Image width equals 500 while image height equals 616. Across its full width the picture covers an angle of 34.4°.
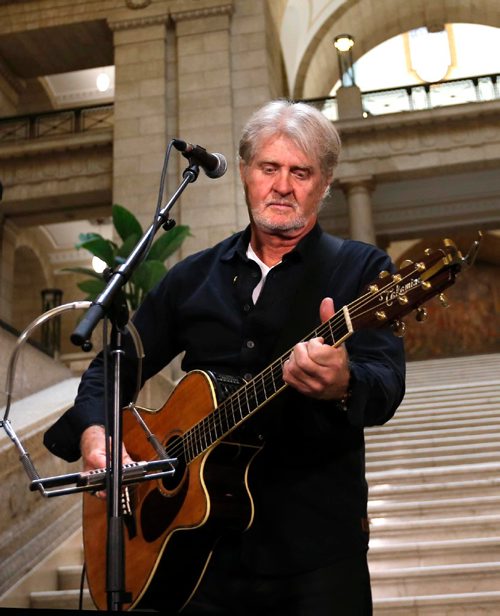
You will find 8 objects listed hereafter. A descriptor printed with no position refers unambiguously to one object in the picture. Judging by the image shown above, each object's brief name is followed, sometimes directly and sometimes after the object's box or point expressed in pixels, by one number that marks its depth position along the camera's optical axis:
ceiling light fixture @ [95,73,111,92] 19.55
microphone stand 1.78
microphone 2.51
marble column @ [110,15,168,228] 14.05
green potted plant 8.80
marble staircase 4.25
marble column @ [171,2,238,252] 13.41
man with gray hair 1.87
